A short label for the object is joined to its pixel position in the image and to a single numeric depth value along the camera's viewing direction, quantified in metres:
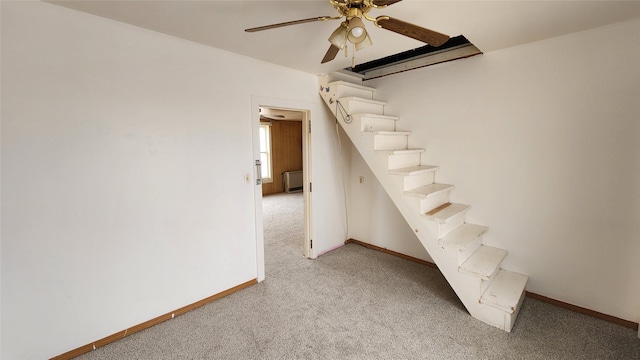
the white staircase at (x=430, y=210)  2.19
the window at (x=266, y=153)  7.61
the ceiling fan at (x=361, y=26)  1.37
